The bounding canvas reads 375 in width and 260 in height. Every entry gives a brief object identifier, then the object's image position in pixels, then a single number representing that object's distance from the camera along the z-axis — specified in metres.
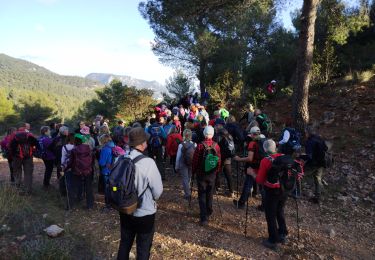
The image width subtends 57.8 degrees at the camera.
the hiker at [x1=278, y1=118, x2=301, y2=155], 8.13
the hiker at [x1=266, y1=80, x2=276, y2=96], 15.34
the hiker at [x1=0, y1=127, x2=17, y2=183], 8.60
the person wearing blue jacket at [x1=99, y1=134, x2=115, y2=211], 7.01
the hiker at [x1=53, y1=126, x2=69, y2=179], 8.11
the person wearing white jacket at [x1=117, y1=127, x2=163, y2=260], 3.81
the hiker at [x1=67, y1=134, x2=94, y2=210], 6.99
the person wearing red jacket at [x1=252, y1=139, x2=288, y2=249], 5.35
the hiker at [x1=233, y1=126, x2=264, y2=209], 6.43
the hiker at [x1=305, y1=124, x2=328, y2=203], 7.40
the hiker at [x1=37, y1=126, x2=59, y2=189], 8.27
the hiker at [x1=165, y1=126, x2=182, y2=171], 8.48
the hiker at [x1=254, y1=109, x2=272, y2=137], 9.65
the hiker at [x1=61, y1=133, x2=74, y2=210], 7.11
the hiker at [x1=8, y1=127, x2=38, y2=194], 7.93
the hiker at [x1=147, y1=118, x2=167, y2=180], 8.79
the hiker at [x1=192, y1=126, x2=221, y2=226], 6.11
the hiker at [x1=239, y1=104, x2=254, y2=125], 10.52
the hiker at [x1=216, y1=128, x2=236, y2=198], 7.49
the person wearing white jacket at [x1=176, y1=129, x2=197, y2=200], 7.22
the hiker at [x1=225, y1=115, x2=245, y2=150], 9.15
